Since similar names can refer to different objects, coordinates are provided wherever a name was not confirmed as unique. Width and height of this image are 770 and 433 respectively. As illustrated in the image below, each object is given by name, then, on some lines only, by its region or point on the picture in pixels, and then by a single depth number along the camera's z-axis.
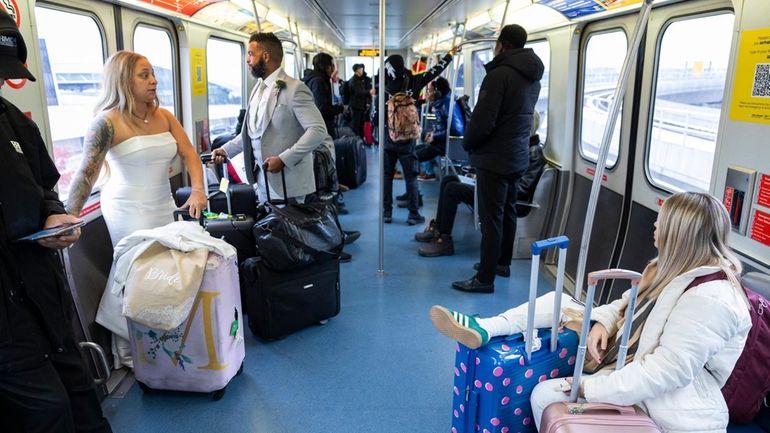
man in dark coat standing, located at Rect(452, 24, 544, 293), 3.89
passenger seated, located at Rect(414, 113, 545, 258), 5.18
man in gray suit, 3.72
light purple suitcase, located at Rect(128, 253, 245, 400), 2.78
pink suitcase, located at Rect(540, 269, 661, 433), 1.75
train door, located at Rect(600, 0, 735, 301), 3.11
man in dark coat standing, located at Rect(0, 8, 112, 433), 1.78
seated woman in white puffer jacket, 1.75
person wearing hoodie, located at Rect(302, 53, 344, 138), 6.32
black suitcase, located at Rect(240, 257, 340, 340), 3.51
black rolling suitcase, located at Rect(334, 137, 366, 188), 7.68
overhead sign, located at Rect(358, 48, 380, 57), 15.72
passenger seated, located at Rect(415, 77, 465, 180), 7.84
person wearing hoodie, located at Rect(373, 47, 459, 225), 6.25
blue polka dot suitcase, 2.03
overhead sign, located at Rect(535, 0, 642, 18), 3.61
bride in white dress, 2.74
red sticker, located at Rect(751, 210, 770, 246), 2.50
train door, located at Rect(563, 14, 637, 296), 4.04
